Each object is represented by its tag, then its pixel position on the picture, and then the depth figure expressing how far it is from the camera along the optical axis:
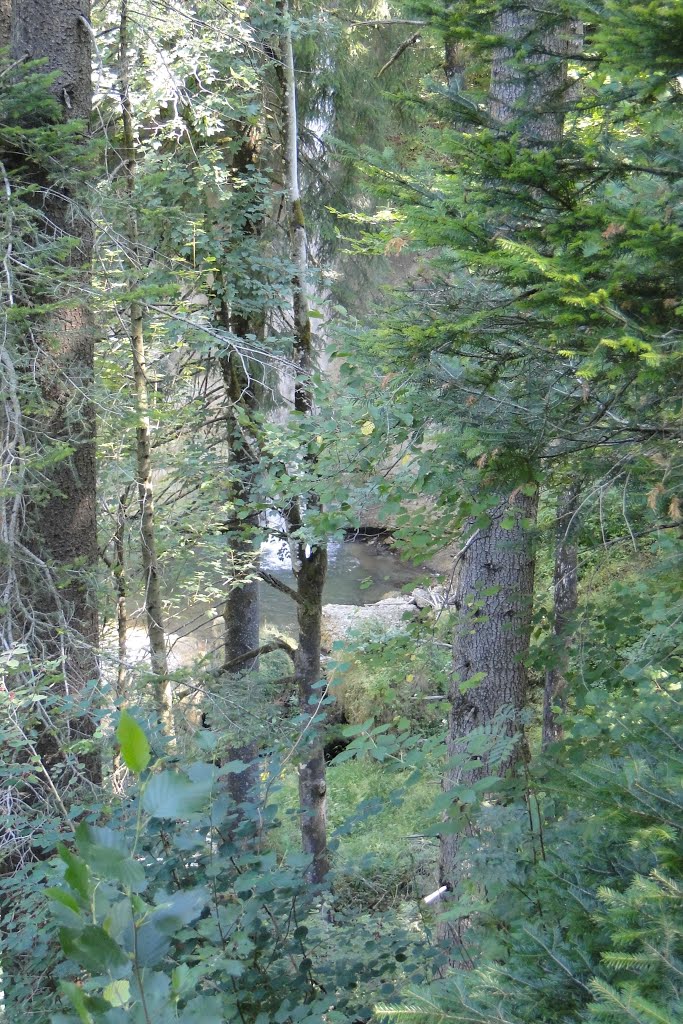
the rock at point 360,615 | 11.30
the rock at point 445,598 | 4.68
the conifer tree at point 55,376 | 4.57
